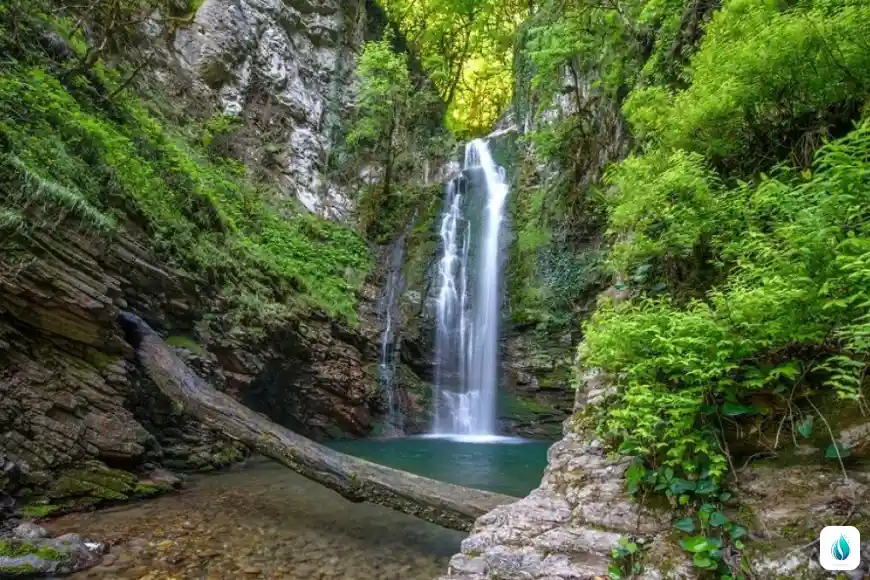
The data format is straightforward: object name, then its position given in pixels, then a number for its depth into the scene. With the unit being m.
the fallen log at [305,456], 4.68
